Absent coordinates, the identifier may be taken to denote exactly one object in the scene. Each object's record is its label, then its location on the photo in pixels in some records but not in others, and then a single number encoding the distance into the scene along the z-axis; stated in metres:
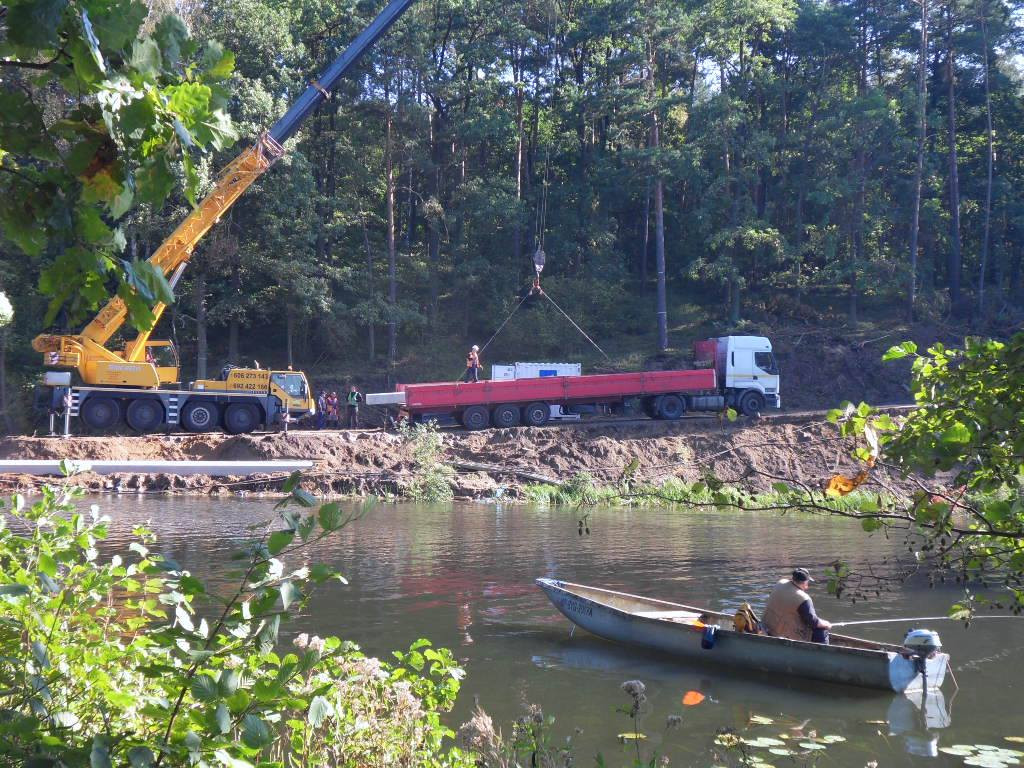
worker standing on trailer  35.84
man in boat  10.71
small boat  10.01
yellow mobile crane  29.88
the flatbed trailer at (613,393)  33.28
